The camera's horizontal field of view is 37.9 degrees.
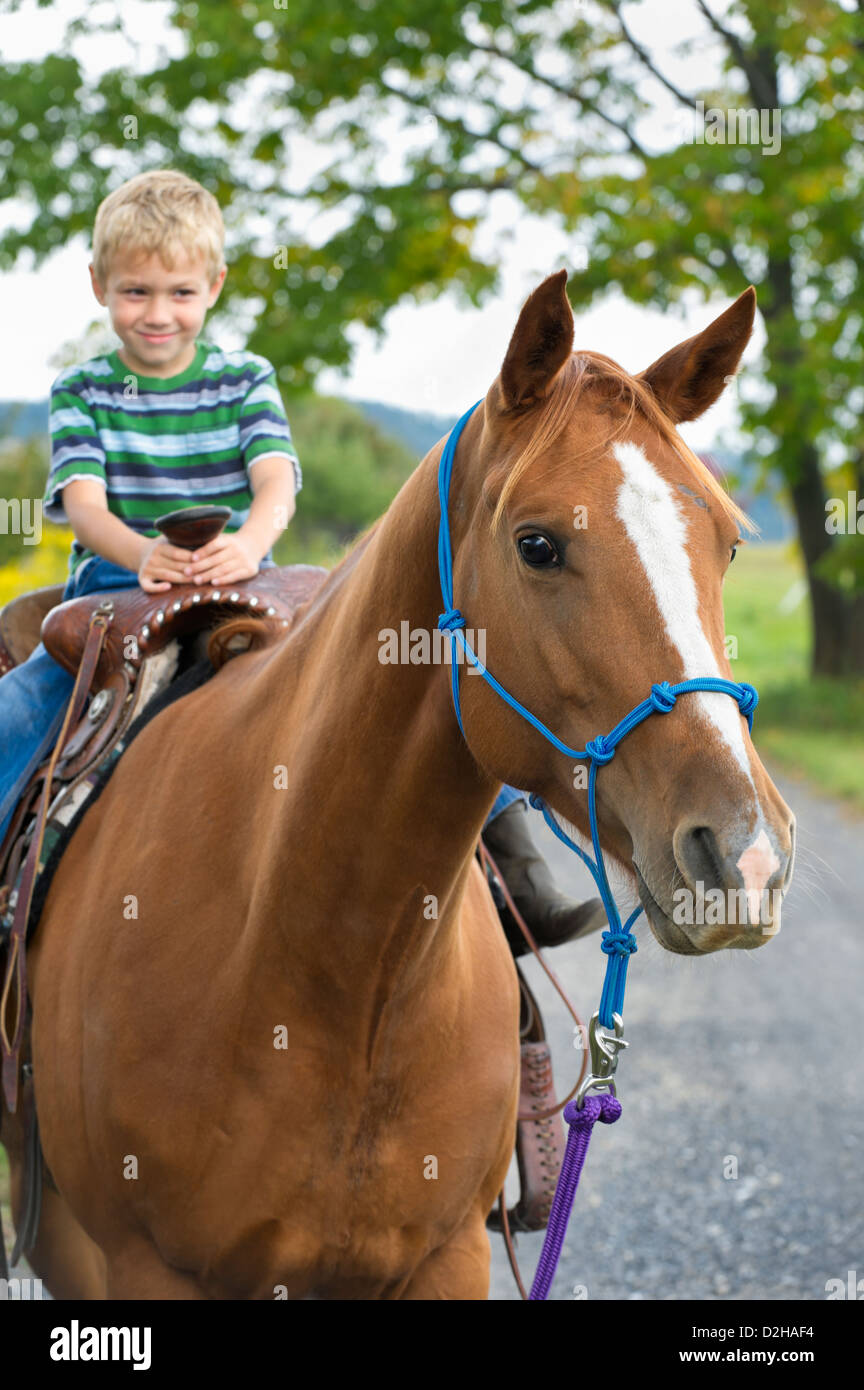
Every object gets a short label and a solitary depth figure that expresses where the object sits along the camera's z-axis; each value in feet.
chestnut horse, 5.93
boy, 9.87
